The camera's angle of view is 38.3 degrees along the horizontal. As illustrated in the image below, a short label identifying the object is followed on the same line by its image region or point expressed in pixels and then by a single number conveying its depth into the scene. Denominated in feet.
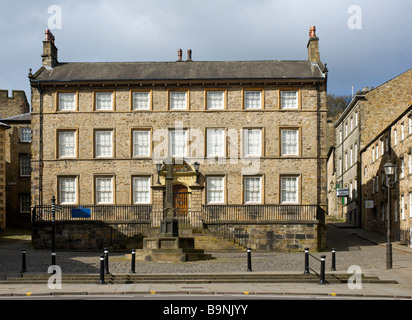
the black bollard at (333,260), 68.44
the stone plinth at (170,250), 79.82
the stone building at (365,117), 149.59
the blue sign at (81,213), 112.47
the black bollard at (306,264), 63.78
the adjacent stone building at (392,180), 112.57
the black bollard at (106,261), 64.69
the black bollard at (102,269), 57.63
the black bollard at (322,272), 59.62
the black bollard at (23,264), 66.28
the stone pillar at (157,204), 105.60
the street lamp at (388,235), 73.26
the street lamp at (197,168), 111.94
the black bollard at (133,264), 64.28
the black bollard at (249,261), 67.69
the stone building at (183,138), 115.65
